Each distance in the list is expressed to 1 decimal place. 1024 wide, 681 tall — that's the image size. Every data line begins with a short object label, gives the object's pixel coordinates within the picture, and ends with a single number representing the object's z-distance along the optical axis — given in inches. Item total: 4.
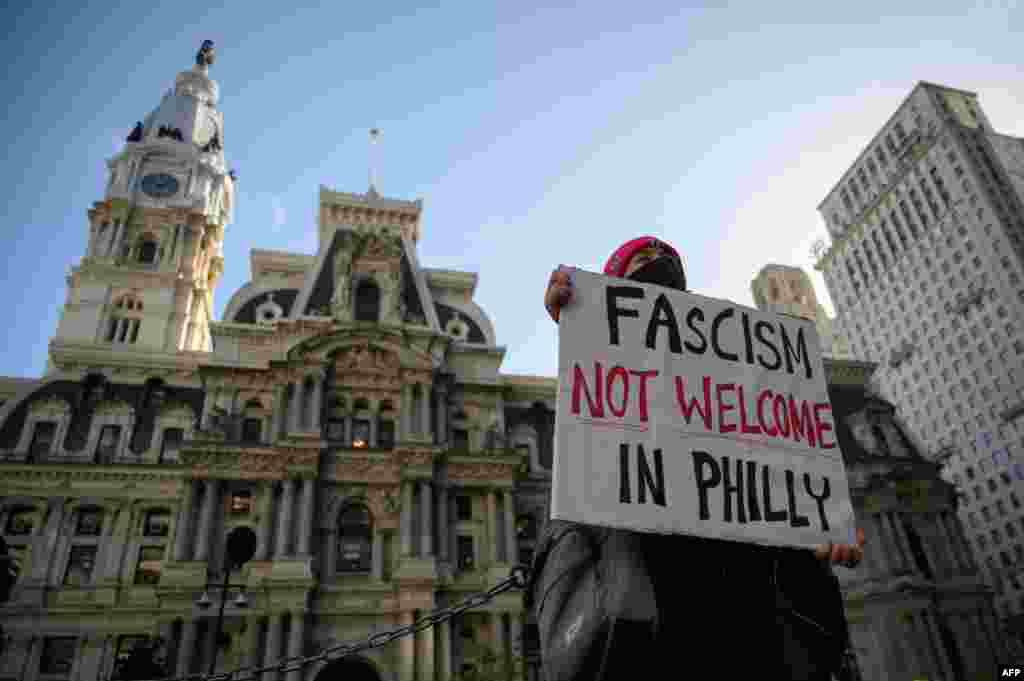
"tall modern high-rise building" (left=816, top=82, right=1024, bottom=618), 2469.2
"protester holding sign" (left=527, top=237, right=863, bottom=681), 105.4
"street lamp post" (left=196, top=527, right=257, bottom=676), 705.0
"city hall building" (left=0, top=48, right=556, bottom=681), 912.8
